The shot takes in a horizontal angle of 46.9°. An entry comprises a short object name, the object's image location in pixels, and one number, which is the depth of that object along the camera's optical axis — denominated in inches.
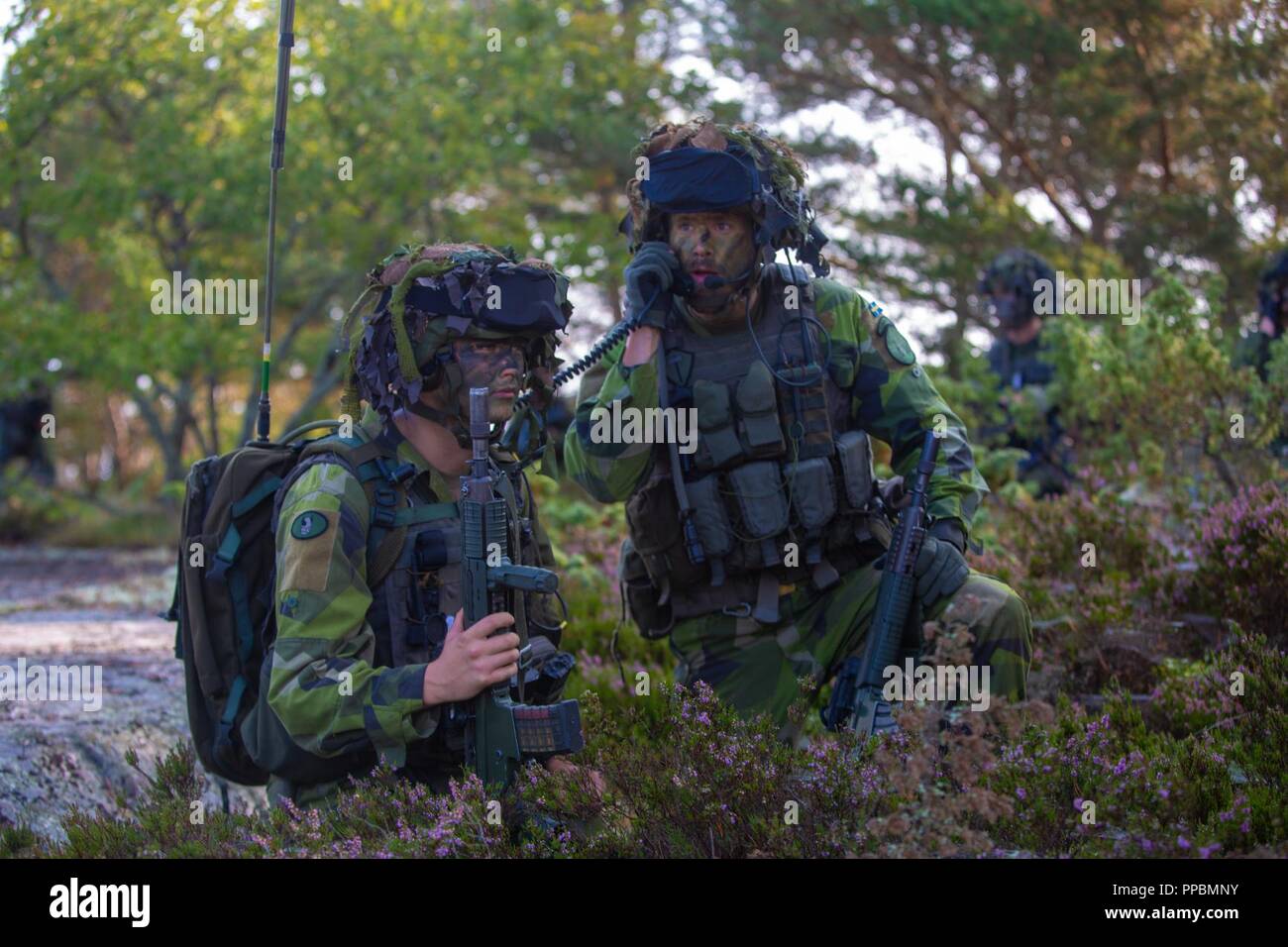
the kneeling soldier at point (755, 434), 212.4
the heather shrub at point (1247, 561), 232.1
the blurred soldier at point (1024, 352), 406.0
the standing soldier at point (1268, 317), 411.8
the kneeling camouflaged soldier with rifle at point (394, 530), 167.8
